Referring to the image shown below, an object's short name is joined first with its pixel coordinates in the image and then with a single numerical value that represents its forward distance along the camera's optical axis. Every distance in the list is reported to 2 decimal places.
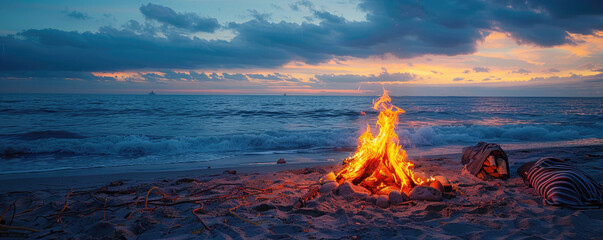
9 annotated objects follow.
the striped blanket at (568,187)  4.22
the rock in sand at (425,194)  4.76
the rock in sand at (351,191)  4.96
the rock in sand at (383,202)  4.60
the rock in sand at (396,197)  4.71
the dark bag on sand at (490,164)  6.14
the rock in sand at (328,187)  5.21
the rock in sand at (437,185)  5.00
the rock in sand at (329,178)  5.65
